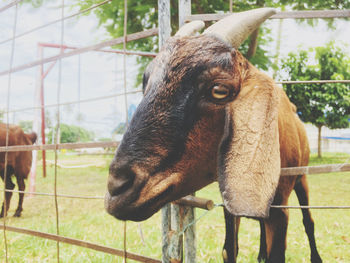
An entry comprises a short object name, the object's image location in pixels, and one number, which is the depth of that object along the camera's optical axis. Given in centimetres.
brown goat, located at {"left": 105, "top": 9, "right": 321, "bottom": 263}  44
